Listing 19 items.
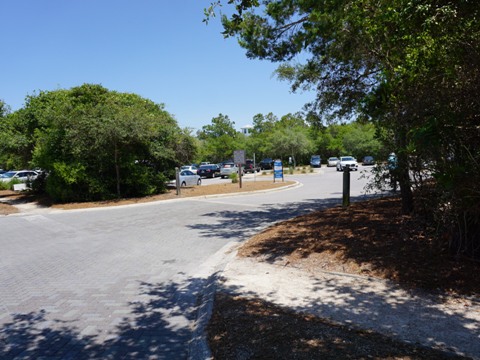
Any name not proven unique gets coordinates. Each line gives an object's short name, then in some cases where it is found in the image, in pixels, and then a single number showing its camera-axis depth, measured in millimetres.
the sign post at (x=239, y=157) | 22500
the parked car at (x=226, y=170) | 42031
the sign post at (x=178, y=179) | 20125
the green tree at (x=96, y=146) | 18141
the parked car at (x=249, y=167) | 50072
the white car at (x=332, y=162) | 58312
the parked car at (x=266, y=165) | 57719
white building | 142475
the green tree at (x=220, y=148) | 63719
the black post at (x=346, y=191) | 12008
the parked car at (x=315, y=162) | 58438
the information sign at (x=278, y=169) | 27375
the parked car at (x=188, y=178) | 26280
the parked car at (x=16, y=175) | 34500
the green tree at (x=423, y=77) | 4246
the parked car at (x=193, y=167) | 41619
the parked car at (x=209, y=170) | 43253
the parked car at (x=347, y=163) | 42544
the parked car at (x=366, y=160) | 51744
